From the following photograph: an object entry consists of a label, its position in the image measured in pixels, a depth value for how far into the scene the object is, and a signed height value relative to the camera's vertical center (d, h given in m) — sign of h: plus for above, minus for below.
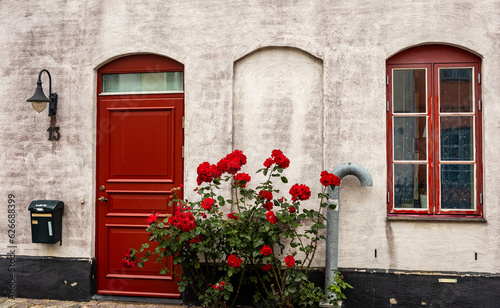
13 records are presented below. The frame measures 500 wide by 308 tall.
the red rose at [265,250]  3.87 -0.91
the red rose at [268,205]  4.10 -0.48
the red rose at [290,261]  3.89 -1.03
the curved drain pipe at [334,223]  4.30 -0.71
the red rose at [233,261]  3.95 -1.05
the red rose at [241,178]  3.98 -0.19
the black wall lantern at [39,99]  4.74 +0.76
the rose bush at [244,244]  3.97 -0.92
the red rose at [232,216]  4.15 -0.61
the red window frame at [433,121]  4.47 +0.45
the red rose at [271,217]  3.87 -0.58
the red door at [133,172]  4.96 -0.16
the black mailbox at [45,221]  4.86 -0.77
